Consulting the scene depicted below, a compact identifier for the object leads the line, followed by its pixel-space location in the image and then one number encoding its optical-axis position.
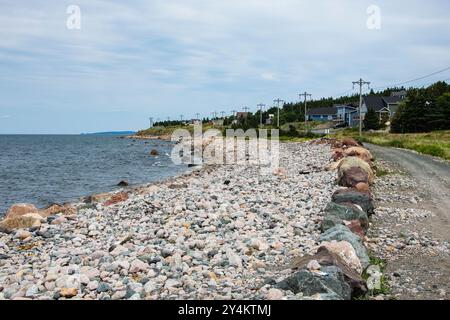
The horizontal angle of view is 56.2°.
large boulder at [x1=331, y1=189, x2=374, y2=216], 13.79
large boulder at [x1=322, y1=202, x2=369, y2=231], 11.53
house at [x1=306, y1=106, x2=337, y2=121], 139.32
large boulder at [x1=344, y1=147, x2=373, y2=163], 26.17
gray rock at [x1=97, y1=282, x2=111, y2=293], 8.15
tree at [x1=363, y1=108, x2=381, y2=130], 85.31
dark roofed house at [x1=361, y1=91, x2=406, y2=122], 106.66
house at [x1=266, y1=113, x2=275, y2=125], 143.70
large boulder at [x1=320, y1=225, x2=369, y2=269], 9.25
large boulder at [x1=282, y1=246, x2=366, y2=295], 7.73
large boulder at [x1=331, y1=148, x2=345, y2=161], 28.24
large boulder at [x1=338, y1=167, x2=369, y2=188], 17.23
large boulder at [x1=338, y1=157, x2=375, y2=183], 18.94
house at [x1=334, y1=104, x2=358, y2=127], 118.56
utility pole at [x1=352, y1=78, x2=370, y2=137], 67.56
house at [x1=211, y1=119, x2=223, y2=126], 177.94
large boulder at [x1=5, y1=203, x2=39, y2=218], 17.51
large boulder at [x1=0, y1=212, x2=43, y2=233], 15.27
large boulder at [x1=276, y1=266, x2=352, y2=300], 7.04
